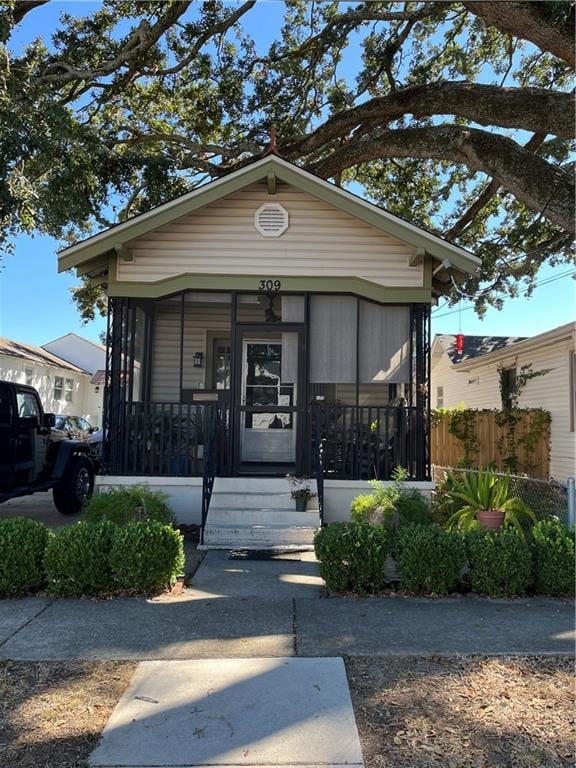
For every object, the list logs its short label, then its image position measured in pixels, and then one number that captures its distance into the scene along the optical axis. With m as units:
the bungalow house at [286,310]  8.93
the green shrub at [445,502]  8.58
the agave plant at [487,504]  7.17
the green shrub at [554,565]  5.59
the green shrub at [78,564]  5.52
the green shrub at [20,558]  5.54
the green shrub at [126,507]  7.29
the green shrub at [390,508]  6.93
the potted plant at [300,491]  8.12
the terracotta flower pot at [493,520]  7.16
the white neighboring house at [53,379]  25.42
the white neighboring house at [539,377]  13.11
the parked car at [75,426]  19.23
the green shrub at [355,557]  5.64
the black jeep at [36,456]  8.95
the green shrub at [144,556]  5.51
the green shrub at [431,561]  5.59
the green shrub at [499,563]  5.56
